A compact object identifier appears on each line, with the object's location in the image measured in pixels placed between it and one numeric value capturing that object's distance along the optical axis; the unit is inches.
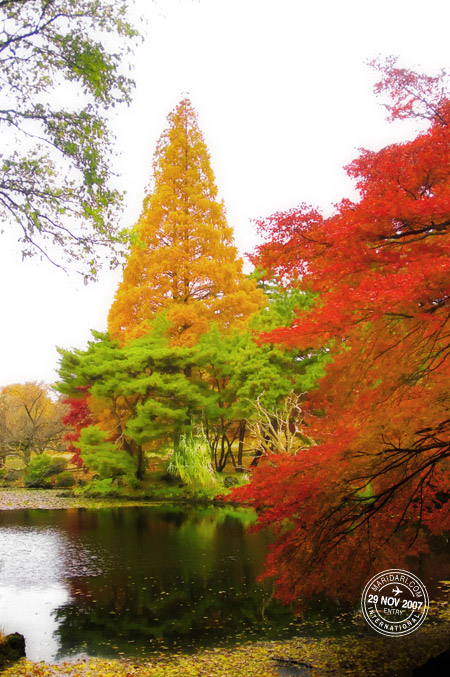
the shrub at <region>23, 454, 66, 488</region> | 803.4
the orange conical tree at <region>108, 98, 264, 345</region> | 669.9
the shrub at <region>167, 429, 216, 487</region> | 614.9
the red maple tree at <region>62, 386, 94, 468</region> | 789.9
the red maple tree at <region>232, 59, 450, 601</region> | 155.0
